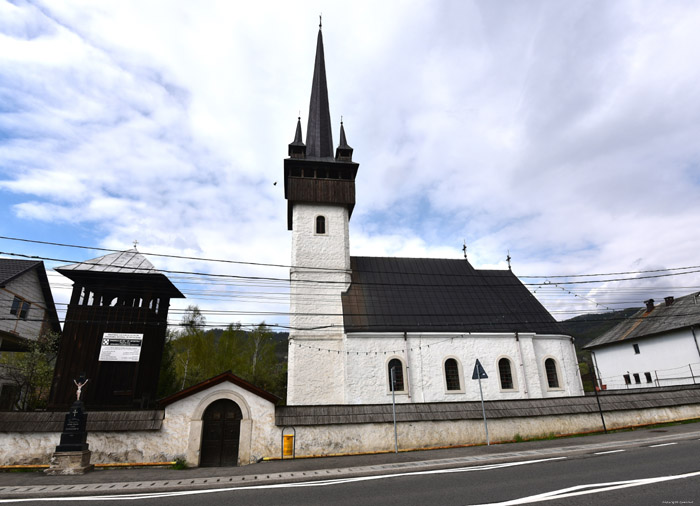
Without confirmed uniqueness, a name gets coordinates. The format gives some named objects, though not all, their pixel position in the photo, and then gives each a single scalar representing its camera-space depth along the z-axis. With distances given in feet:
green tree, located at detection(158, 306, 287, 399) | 120.26
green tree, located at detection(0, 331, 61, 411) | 64.75
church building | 70.64
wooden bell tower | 55.72
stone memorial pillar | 36.81
